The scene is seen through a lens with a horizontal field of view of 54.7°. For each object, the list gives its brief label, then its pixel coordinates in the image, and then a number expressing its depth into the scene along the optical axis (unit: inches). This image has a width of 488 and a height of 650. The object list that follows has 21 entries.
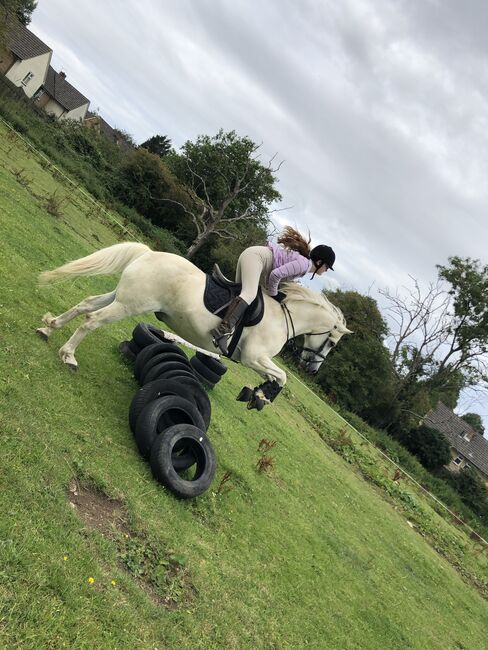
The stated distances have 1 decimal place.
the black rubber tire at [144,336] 319.9
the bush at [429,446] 1481.3
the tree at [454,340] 1496.1
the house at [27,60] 2101.4
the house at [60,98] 2471.2
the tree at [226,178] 1393.9
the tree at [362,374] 1249.1
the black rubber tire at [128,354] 323.3
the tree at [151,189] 1603.1
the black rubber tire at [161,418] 219.8
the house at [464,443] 2121.1
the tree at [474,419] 3438.7
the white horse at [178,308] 241.4
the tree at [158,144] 2874.0
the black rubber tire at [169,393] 233.9
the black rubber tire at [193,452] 207.6
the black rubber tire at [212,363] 362.6
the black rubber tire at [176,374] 265.0
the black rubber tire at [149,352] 295.6
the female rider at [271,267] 232.8
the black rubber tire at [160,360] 285.0
